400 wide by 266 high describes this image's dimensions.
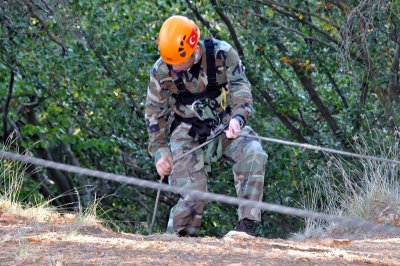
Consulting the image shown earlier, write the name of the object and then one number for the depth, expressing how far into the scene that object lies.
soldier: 11.25
